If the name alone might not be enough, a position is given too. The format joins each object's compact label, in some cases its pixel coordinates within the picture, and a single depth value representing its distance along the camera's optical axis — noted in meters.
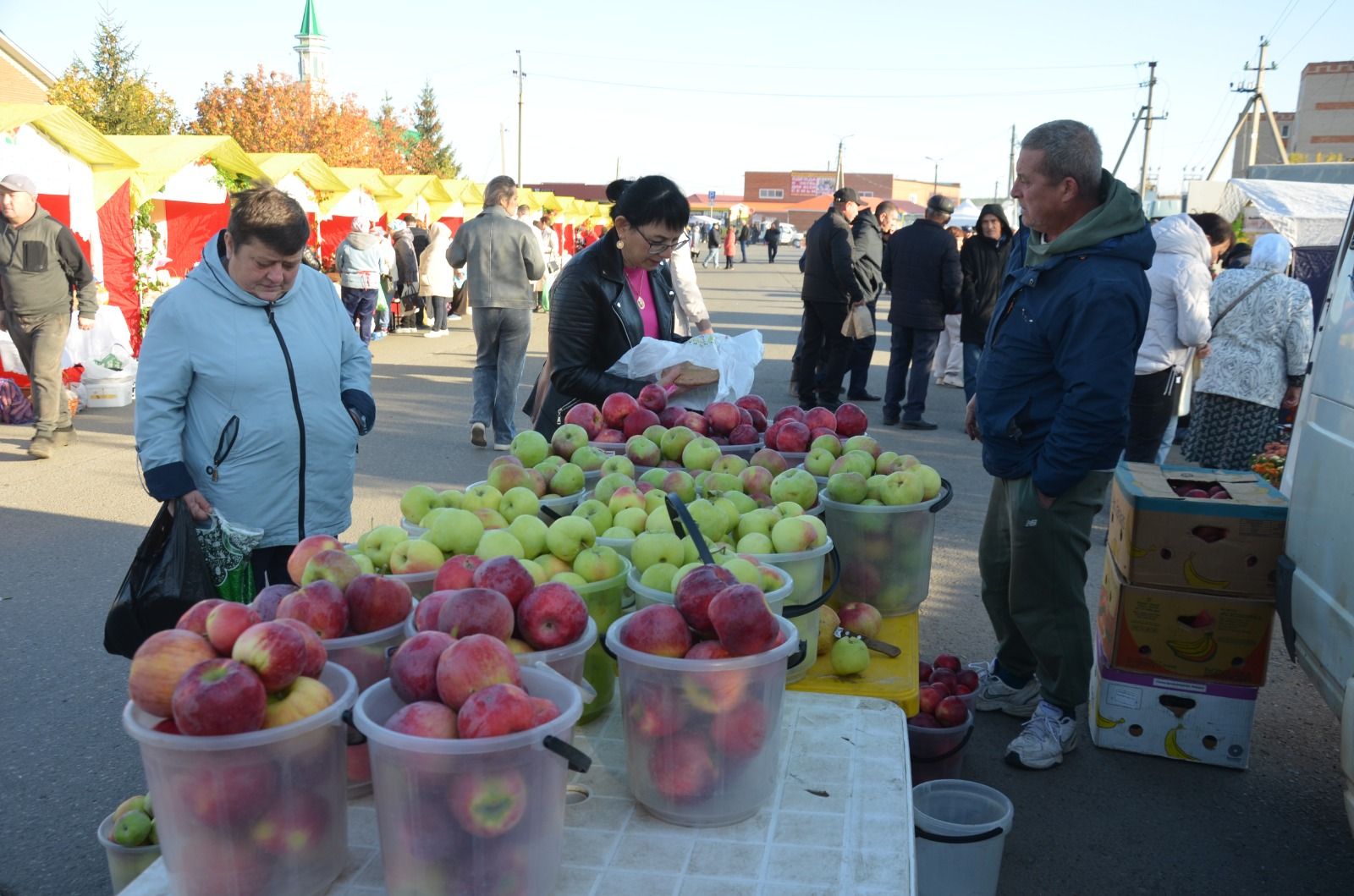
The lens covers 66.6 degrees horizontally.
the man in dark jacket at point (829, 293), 10.21
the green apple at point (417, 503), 2.58
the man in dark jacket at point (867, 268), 10.58
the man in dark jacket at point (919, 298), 9.88
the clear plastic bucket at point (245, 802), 1.37
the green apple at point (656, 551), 2.17
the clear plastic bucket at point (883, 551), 2.97
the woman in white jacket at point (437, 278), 17.55
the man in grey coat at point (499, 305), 8.91
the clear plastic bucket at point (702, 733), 1.69
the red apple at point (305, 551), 2.07
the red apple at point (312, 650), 1.52
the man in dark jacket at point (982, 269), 9.98
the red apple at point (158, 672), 1.42
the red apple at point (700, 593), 1.79
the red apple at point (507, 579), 1.83
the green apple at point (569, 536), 2.22
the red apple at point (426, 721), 1.38
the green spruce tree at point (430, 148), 71.56
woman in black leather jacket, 4.08
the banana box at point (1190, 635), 3.89
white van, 3.02
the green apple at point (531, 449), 3.29
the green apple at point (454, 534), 2.24
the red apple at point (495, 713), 1.36
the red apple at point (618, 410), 3.77
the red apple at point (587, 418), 3.76
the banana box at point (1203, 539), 3.84
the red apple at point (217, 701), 1.35
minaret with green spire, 82.81
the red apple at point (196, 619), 1.60
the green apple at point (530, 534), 2.25
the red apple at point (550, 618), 1.76
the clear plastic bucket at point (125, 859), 2.46
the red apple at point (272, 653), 1.44
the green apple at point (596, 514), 2.53
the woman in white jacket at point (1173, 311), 6.25
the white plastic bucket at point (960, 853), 2.80
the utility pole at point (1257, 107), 40.81
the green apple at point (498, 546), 2.15
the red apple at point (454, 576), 1.97
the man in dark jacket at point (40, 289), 7.92
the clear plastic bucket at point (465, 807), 1.36
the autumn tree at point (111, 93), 32.88
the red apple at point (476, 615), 1.67
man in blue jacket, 3.31
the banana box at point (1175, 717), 3.95
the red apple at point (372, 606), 1.83
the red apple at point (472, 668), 1.45
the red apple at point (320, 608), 1.73
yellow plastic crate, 2.47
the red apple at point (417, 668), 1.50
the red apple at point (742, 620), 1.67
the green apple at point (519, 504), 2.55
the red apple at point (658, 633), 1.72
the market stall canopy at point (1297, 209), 15.19
